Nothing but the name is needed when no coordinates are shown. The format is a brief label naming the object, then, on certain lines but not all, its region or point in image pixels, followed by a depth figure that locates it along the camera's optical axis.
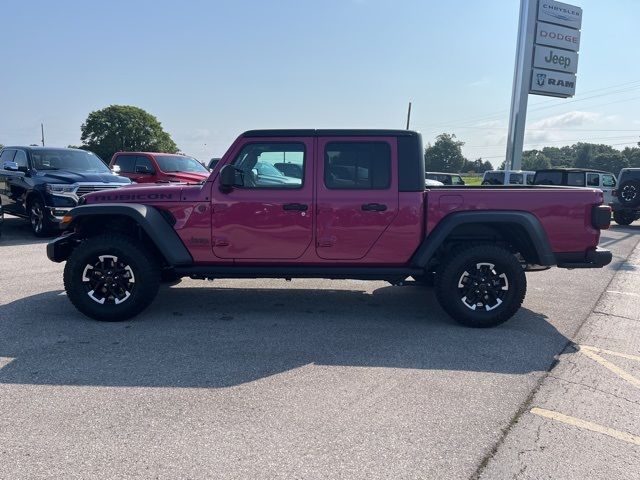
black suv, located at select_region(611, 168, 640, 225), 15.68
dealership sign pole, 20.27
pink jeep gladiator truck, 4.86
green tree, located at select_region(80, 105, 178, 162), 68.56
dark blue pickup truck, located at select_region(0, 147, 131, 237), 9.65
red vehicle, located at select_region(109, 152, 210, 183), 13.14
